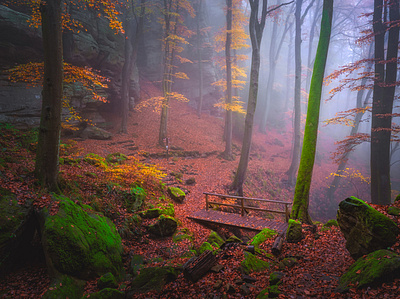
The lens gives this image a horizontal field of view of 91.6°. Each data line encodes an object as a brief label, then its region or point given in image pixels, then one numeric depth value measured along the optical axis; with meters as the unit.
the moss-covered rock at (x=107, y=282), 4.12
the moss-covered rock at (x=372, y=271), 2.90
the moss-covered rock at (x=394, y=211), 4.21
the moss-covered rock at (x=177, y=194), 9.41
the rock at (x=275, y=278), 3.81
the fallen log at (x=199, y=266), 4.39
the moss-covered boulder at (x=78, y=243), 4.01
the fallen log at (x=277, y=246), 5.14
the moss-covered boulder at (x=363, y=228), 3.53
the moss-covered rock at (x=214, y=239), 6.74
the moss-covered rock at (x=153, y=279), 4.20
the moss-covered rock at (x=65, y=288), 3.58
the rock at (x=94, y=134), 14.04
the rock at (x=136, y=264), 4.87
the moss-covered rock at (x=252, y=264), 4.52
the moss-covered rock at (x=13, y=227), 3.91
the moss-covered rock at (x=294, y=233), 5.53
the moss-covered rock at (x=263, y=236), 6.02
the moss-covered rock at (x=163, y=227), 6.58
